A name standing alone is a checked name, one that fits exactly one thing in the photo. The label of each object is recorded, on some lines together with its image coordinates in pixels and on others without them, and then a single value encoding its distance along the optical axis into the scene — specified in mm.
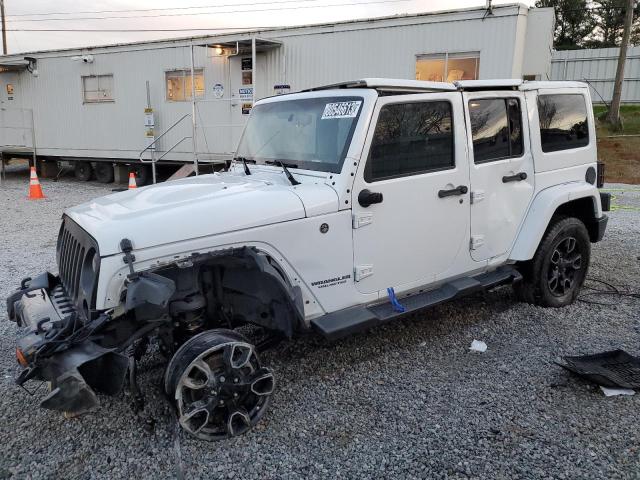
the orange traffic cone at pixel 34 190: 12375
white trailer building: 10352
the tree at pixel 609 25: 32531
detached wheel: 2965
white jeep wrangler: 2883
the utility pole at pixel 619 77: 19766
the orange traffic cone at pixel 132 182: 11336
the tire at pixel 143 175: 14461
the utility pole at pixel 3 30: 29766
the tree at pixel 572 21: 33031
